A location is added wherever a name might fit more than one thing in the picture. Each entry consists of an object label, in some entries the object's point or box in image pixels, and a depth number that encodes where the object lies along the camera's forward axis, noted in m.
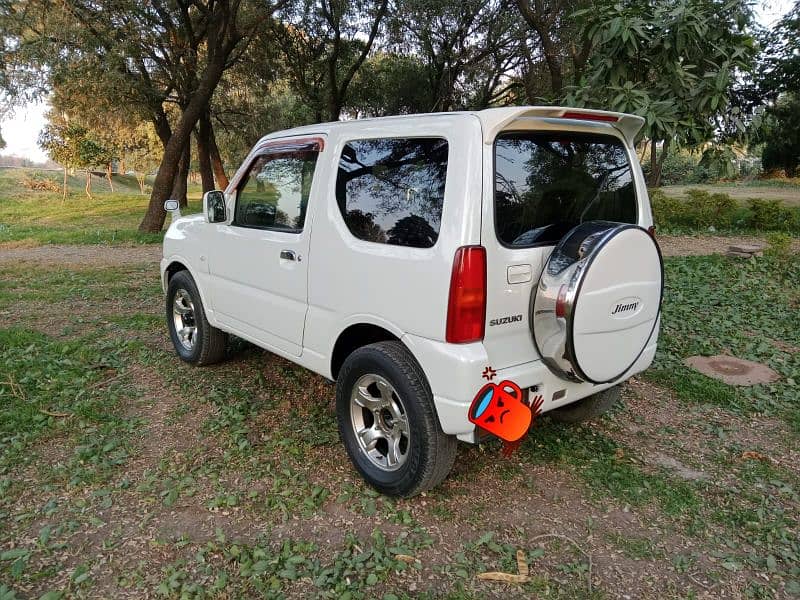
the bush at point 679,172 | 28.12
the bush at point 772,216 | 11.09
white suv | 2.54
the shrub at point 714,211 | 11.85
